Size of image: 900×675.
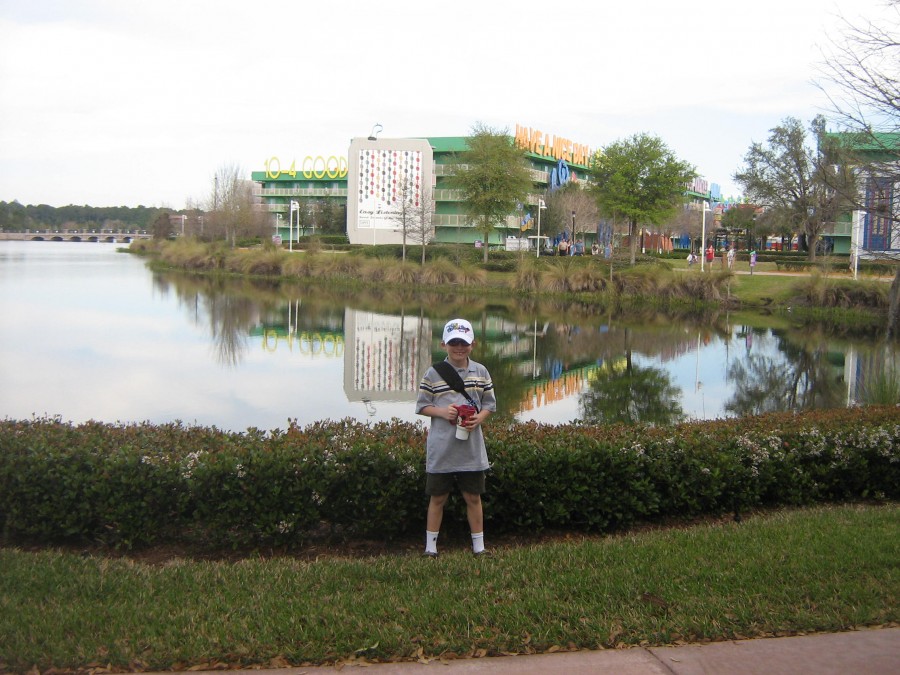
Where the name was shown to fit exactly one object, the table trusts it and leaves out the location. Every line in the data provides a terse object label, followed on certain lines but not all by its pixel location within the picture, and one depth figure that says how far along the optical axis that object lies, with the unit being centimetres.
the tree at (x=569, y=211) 6838
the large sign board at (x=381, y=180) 6481
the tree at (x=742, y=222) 7878
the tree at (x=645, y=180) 4994
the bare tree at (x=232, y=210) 6931
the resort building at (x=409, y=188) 6419
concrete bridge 11338
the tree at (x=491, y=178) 5500
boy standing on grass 586
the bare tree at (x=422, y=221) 5700
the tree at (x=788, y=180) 5384
